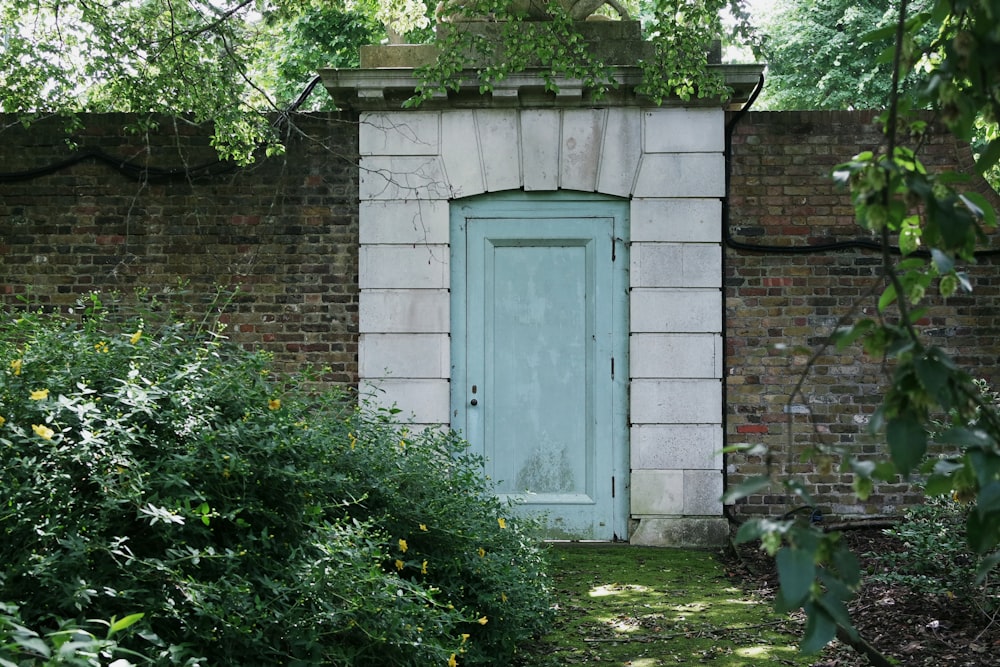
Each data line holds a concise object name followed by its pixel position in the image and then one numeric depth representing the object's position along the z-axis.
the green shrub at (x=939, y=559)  4.34
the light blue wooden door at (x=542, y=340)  6.64
